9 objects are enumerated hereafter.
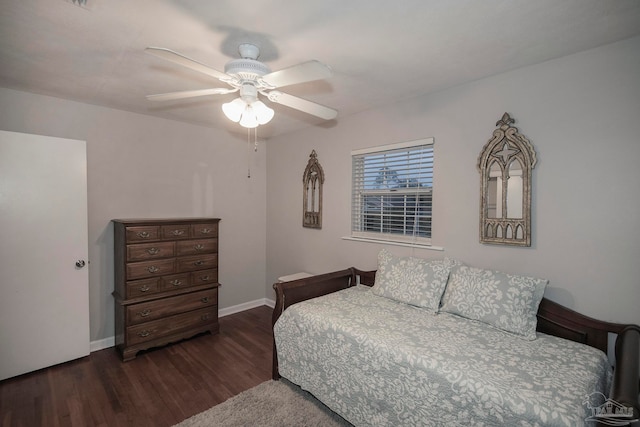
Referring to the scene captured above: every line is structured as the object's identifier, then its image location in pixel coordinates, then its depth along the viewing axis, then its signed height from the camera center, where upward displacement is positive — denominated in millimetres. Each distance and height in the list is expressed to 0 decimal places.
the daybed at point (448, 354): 1353 -808
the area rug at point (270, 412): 2018 -1433
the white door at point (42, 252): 2426 -404
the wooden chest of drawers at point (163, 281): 2863 -765
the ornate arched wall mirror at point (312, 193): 3633 +178
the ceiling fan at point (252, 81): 1499 +692
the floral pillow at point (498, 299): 1947 -615
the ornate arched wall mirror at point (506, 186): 2152 +172
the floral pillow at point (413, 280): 2369 -595
